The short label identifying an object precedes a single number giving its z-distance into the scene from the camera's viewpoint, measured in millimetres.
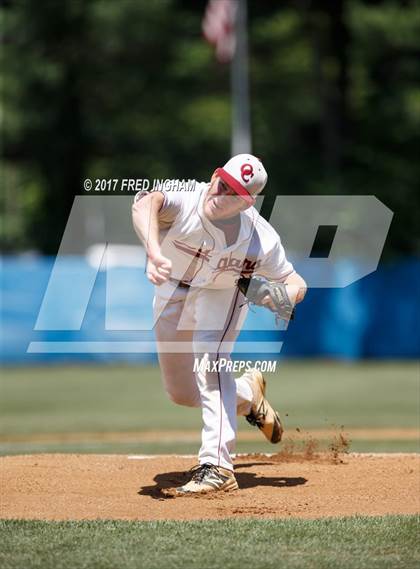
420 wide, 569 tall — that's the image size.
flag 48156
